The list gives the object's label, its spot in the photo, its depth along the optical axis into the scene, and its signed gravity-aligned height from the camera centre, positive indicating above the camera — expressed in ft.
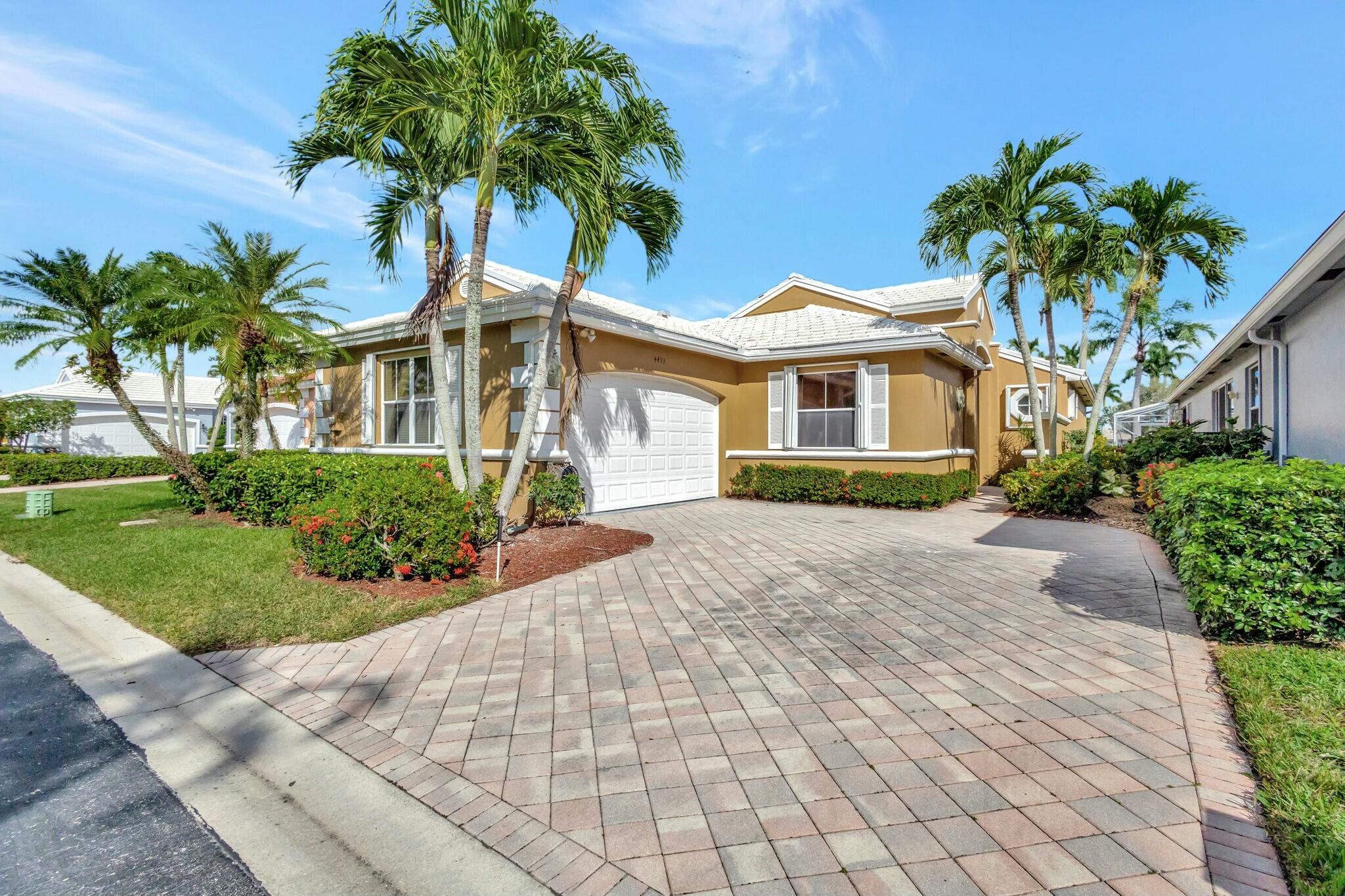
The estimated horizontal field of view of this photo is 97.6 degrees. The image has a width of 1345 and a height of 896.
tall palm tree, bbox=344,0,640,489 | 19.98 +12.63
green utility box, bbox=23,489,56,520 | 34.78 -3.38
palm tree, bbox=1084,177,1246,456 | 34.17 +13.02
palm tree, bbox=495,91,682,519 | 21.35 +10.05
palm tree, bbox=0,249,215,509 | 32.40 +7.83
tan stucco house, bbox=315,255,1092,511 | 31.86 +3.79
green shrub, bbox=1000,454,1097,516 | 35.24 -2.10
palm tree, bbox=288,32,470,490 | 20.17 +11.33
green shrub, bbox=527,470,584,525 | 29.12 -2.37
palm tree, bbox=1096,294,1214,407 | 103.96 +21.60
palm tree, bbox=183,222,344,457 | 34.53 +8.66
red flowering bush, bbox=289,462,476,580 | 19.13 -2.76
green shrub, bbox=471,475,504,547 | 23.03 -2.71
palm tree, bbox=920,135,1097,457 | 35.60 +15.34
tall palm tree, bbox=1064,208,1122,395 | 36.96 +12.83
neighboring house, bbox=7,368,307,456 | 79.92 +4.15
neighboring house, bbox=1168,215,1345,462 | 20.08 +4.34
